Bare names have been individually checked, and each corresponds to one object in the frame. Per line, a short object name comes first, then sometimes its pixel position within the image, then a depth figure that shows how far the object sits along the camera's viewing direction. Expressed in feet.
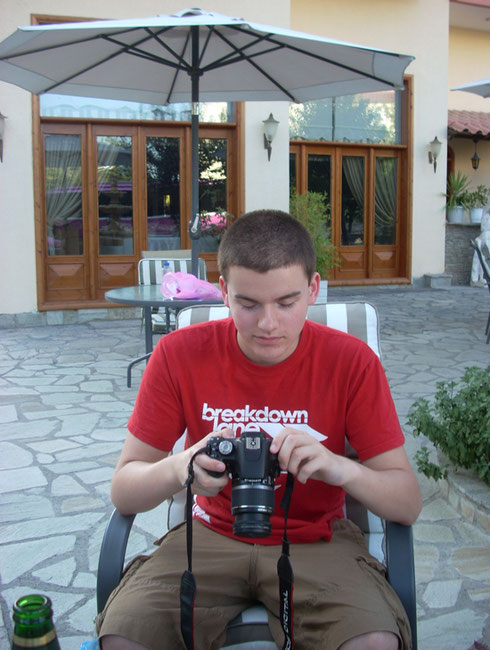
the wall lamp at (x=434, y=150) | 39.61
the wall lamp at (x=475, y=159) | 46.47
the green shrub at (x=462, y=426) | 10.01
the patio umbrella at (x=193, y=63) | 13.92
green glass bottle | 2.84
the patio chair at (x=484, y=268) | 21.86
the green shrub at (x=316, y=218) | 29.94
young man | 4.75
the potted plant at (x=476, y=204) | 43.91
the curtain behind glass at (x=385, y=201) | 41.06
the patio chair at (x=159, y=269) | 20.63
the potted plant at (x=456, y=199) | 43.34
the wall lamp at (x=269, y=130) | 32.12
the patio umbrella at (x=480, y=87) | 21.30
